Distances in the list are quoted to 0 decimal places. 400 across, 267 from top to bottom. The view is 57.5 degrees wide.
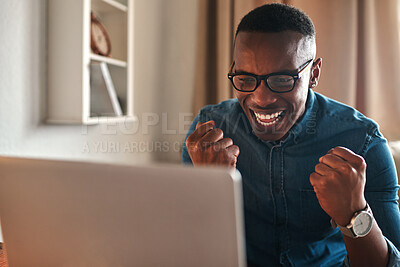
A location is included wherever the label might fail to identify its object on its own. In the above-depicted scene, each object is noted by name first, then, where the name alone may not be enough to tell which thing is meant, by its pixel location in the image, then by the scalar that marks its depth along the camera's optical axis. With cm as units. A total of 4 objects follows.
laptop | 45
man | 93
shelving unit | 153
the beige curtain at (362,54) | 193
